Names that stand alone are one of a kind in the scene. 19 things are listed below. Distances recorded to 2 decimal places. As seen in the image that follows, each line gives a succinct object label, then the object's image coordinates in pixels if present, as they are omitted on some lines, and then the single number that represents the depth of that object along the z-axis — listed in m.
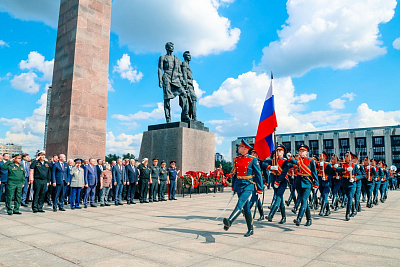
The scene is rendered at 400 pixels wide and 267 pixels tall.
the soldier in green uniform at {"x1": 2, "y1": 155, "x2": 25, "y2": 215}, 8.82
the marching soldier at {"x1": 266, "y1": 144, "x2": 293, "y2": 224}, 7.64
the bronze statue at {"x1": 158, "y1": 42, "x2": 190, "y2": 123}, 16.97
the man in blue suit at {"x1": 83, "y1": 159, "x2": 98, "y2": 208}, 11.01
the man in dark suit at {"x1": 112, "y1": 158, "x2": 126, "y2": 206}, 11.73
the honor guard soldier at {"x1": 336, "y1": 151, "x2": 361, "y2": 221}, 8.72
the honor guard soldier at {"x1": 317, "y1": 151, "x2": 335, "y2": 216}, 9.27
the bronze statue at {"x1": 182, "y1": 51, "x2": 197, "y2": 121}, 17.75
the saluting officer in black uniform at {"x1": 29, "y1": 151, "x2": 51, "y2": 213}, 9.38
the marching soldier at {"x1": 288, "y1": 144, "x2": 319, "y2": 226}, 7.35
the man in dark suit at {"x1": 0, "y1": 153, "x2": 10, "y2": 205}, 10.50
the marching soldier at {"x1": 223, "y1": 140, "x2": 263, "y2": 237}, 6.06
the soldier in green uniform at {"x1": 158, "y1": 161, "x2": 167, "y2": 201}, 13.29
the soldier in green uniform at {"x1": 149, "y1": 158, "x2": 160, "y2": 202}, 12.72
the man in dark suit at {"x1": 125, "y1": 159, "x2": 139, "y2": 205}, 12.17
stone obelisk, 13.96
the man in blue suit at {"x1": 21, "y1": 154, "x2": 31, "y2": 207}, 11.14
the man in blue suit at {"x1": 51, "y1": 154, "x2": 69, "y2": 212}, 9.97
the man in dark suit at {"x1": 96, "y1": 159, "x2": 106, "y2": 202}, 11.70
